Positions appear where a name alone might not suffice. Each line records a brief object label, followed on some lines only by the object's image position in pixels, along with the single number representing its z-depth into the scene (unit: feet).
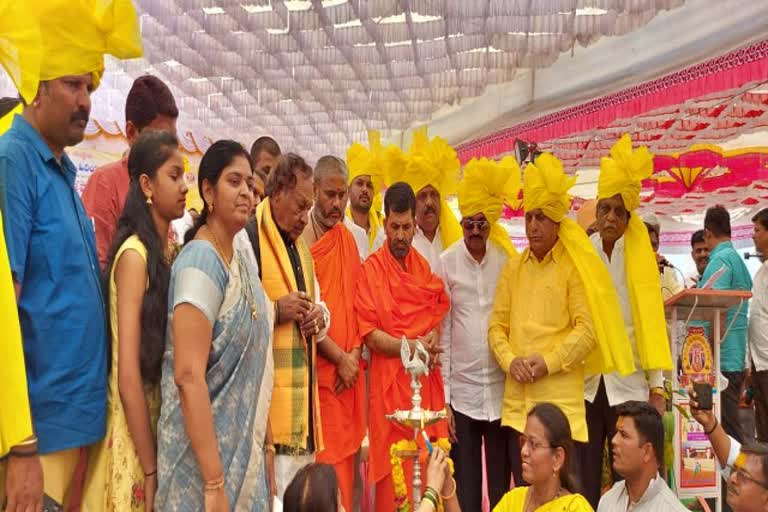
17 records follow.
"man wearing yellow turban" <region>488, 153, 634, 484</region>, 14.25
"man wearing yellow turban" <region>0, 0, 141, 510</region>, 7.39
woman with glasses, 10.99
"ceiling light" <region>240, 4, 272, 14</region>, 24.96
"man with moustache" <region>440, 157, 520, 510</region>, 14.78
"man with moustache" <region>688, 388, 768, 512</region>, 10.56
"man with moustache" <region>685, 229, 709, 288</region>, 26.11
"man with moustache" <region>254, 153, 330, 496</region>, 11.16
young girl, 8.10
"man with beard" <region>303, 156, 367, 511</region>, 13.07
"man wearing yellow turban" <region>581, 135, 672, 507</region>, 14.93
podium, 16.33
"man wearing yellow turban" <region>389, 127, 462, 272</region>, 16.62
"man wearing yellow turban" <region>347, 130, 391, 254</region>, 17.11
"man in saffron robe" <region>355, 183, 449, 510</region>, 14.03
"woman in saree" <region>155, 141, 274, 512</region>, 8.04
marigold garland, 9.50
